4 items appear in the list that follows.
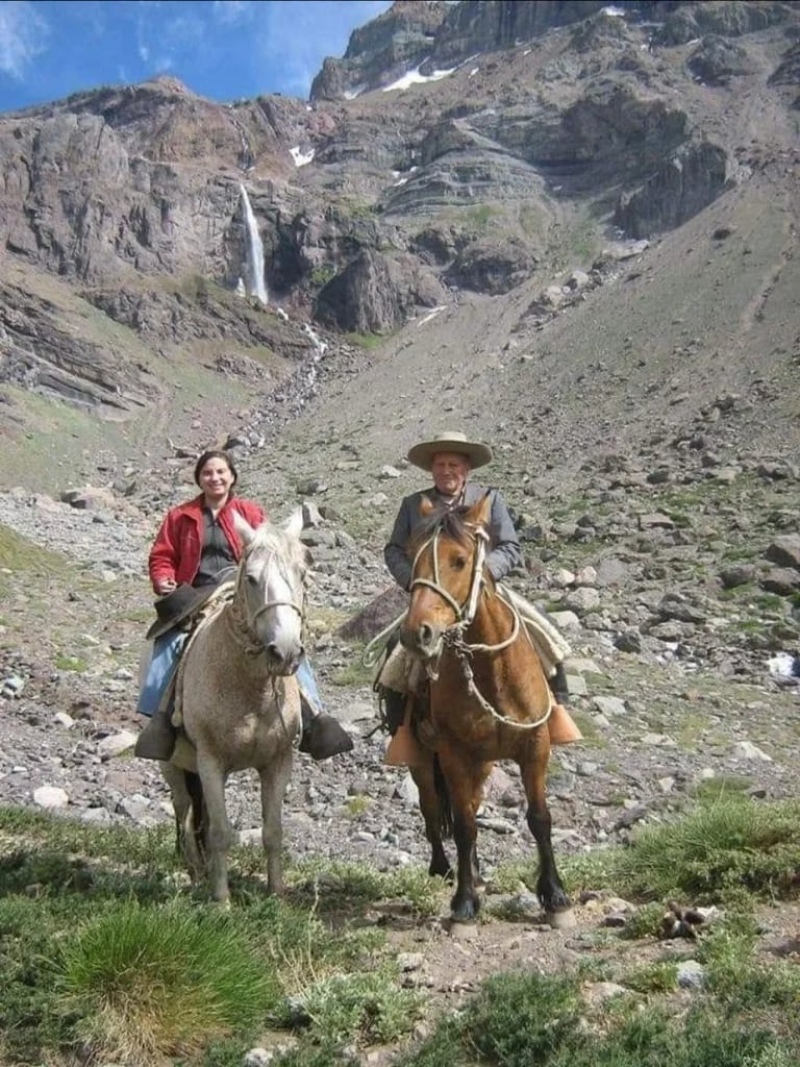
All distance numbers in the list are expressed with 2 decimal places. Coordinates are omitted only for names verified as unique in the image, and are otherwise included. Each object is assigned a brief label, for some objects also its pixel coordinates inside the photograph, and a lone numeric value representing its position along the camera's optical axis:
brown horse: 5.42
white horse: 5.36
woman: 6.41
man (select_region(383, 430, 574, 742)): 6.23
